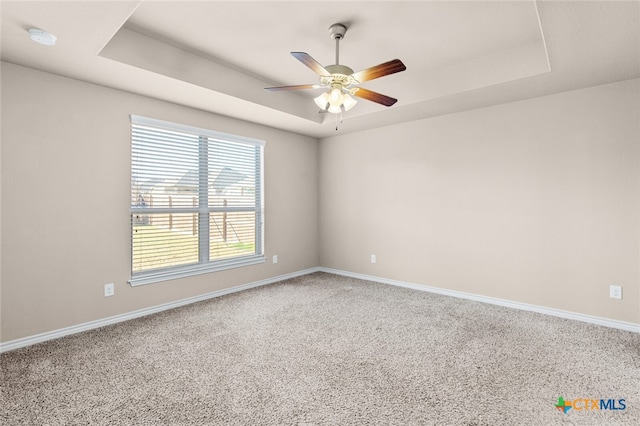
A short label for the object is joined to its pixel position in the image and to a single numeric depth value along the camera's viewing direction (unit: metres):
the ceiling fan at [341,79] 2.22
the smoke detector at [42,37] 2.12
